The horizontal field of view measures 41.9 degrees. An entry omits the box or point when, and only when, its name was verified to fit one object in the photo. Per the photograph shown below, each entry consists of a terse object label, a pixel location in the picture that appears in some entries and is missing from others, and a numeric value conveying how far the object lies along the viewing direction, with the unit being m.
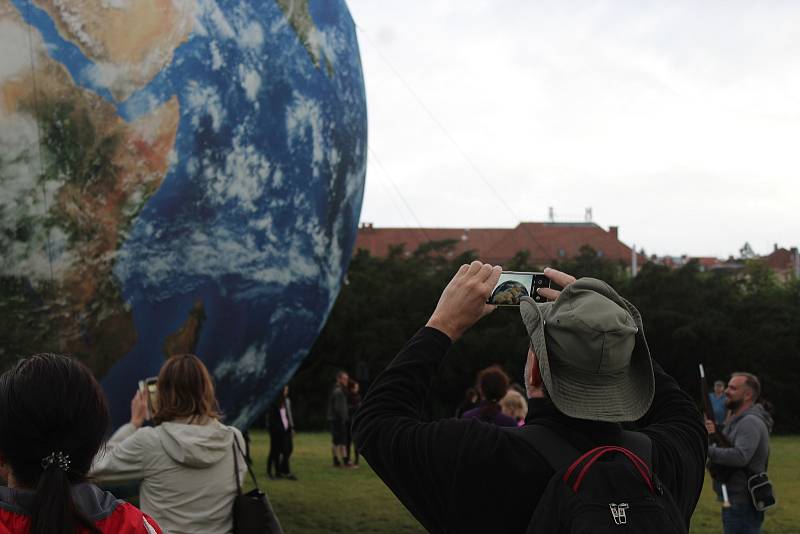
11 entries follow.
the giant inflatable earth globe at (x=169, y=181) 4.96
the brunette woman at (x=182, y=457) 3.86
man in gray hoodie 6.42
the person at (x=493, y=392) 6.48
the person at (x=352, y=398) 16.23
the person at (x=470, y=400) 9.58
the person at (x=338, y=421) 15.23
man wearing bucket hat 2.04
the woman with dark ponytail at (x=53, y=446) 1.94
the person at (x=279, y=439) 13.67
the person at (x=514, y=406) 8.03
